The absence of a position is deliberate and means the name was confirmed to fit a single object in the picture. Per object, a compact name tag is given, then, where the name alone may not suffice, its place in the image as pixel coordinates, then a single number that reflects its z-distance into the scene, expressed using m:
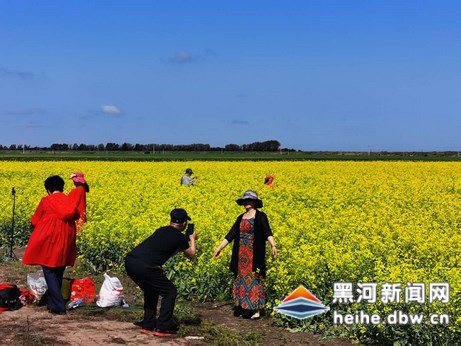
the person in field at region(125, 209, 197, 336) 7.71
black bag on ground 9.20
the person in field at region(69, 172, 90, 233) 12.73
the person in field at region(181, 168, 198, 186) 21.36
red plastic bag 9.77
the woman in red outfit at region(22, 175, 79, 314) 9.08
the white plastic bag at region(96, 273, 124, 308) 9.43
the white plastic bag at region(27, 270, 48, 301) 9.60
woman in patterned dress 8.95
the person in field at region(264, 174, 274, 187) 18.54
